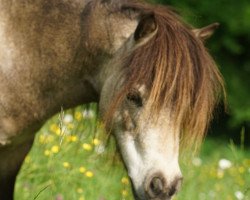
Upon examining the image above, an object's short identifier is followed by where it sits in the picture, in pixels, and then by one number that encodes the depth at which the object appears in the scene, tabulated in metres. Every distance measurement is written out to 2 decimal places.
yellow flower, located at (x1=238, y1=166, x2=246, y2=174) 10.08
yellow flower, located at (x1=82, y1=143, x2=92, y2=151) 9.45
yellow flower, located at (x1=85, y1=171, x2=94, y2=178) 9.05
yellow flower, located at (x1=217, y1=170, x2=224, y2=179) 10.46
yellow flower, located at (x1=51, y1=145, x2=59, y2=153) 8.89
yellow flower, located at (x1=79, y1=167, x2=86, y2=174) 9.19
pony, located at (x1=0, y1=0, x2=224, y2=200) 6.50
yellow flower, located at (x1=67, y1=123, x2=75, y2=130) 8.91
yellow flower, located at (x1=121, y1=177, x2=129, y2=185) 7.60
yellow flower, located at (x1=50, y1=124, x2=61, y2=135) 9.80
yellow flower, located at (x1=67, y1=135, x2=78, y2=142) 8.69
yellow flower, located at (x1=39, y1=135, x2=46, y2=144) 9.83
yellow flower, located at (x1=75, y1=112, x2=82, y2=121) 8.00
